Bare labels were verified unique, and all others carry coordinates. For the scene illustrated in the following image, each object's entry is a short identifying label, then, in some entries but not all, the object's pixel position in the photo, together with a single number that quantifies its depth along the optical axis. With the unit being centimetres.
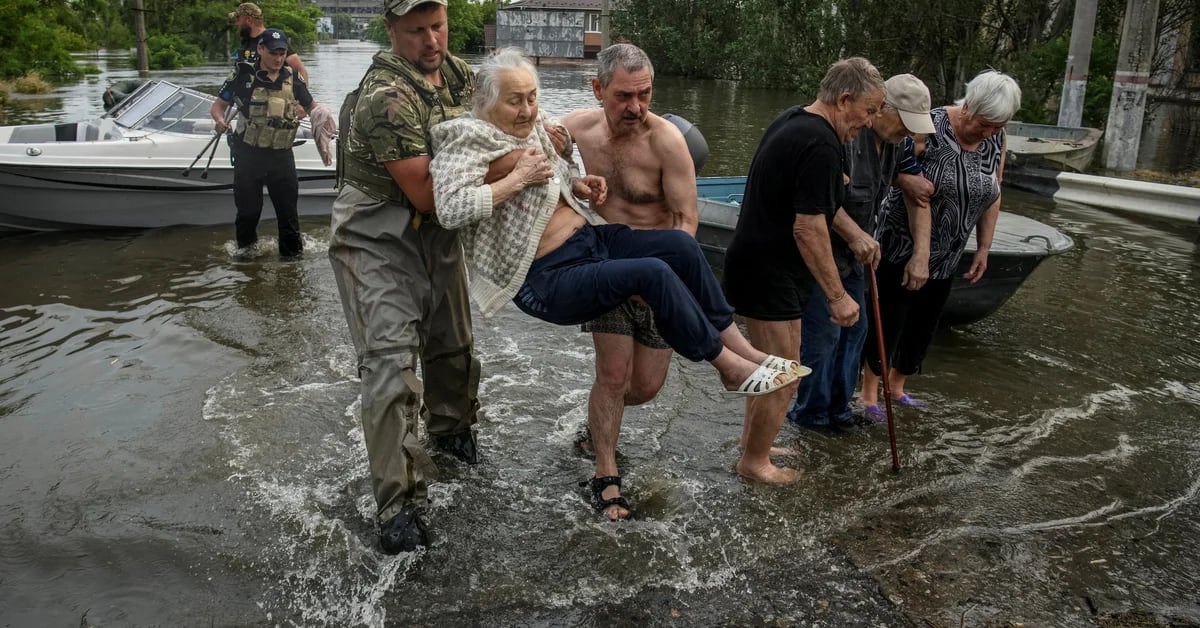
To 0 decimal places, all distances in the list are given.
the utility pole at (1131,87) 1355
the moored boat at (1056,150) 1376
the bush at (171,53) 4831
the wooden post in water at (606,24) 4935
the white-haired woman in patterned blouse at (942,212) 480
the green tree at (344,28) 17762
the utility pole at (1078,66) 1412
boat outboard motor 470
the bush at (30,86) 2837
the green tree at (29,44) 3162
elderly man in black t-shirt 381
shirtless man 380
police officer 810
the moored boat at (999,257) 632
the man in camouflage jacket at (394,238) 352
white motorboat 959
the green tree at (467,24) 9312
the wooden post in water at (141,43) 3281
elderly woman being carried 340
